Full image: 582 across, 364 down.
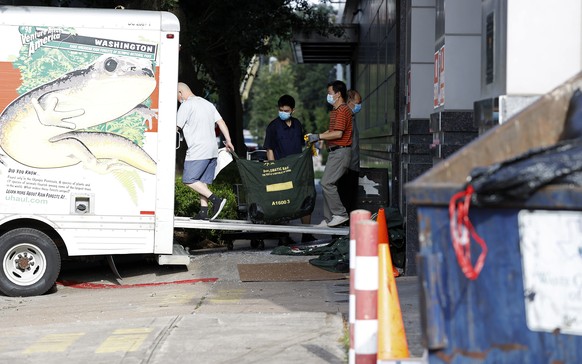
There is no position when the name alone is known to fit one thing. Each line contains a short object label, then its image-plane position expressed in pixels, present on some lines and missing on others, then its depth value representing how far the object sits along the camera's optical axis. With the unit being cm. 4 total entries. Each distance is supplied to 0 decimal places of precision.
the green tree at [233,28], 2012
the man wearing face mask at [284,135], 1315
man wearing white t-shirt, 1147
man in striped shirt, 1227
